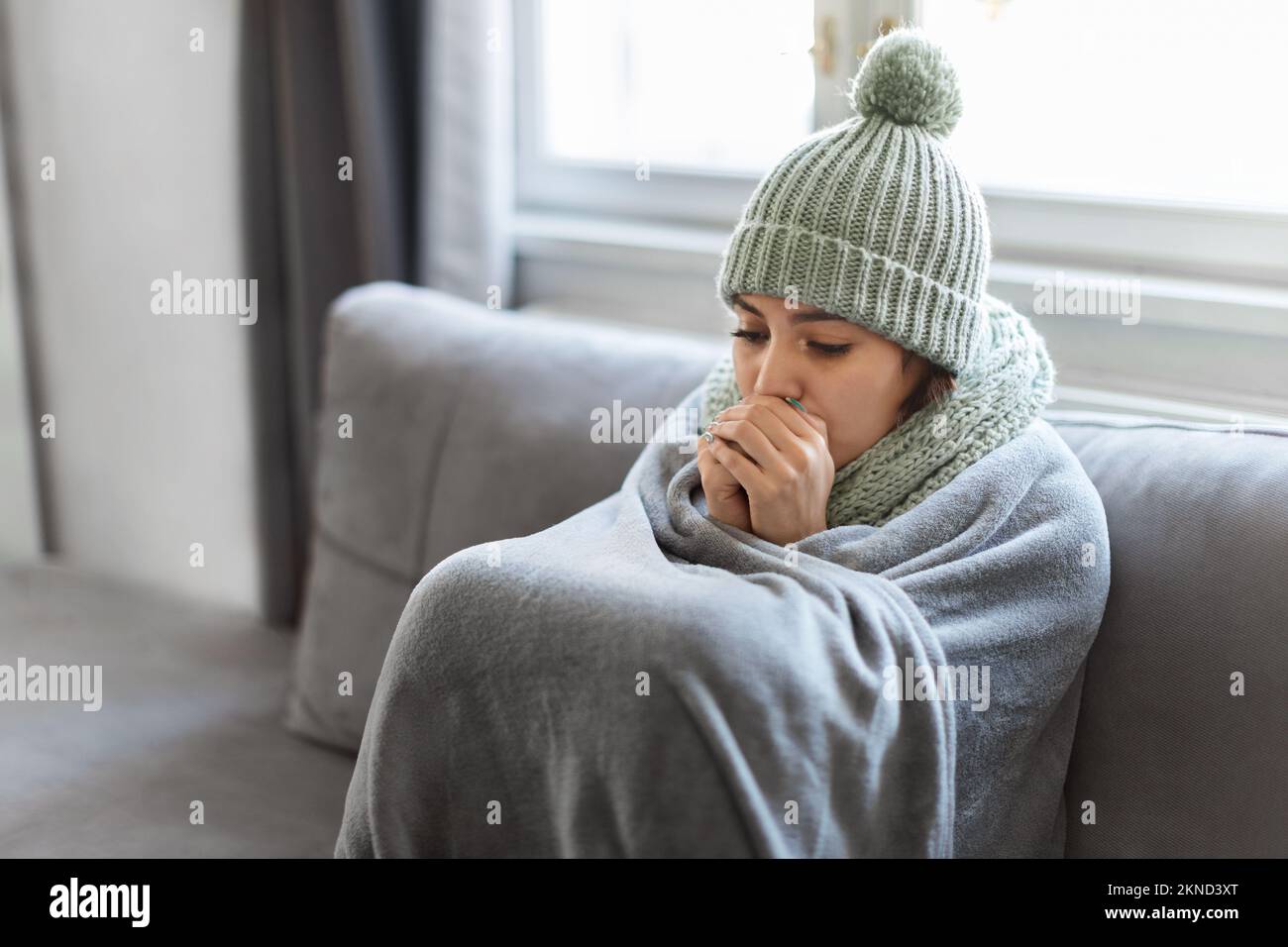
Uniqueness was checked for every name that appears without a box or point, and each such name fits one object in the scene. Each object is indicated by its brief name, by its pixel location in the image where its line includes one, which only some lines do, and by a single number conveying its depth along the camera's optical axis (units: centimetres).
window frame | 154
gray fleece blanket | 94
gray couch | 112
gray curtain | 195
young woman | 112
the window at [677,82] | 188
